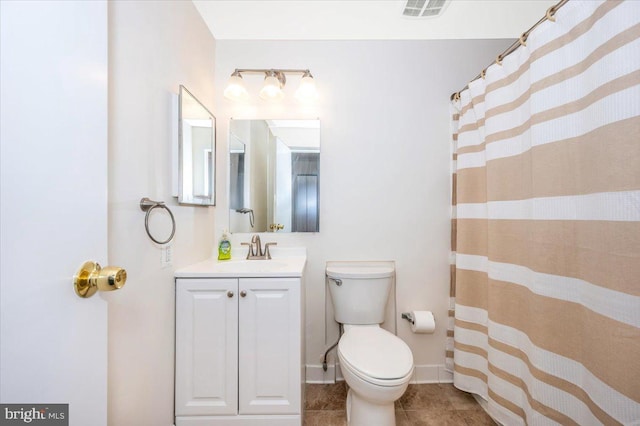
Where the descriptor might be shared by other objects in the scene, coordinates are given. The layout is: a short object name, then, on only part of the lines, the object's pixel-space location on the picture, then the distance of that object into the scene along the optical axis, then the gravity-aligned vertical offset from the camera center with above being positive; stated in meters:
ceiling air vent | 1.45 +1.23
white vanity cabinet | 1.22 -0.68
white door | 0.39 +0.02
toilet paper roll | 1.66 -0.74
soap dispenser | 1.65 -0.24
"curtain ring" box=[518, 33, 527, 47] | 1.13 +0.78
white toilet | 1.10 -0.69
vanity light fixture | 1.65 +0.84
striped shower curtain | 0.77 -0.06
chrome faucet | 1.68 -0.27
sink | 1.40 -0.33
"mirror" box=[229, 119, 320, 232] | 1.76 +0.24
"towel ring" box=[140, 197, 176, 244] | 0.99 +0.03
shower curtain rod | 0.97 +0.79
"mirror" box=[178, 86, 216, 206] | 1.25 +0.33
